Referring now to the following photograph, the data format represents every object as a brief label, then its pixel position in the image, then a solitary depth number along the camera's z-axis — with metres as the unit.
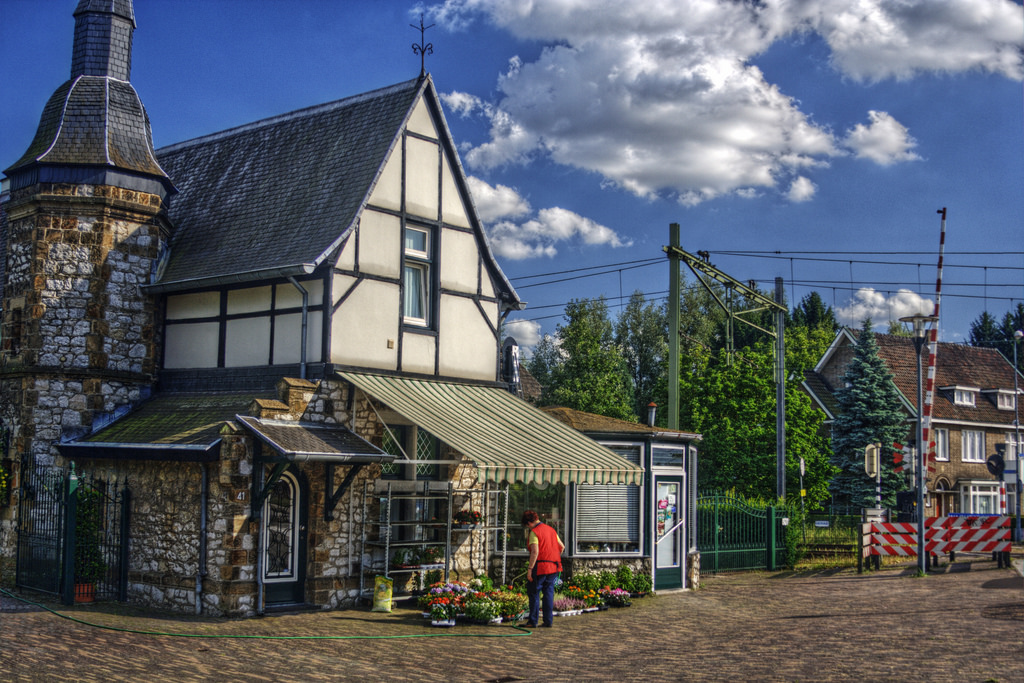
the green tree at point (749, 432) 38.66
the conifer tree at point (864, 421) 39.03
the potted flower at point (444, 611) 14.75
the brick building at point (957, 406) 46.47
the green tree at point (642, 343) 60.00
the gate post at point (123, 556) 16.12
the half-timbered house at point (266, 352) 15.62
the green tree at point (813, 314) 74.81
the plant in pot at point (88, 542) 16.41
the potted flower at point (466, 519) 17.41
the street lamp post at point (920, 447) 23.12
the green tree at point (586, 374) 48.22
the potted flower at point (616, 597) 17.72
